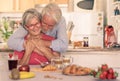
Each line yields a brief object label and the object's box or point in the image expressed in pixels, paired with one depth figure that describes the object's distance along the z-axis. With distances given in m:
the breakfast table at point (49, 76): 1.70
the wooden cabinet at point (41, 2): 4.60
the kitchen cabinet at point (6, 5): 4.75
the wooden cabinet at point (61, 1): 4.64
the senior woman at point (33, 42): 2.42
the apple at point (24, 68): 1.90
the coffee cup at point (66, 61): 2.19
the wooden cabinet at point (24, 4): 4.75
